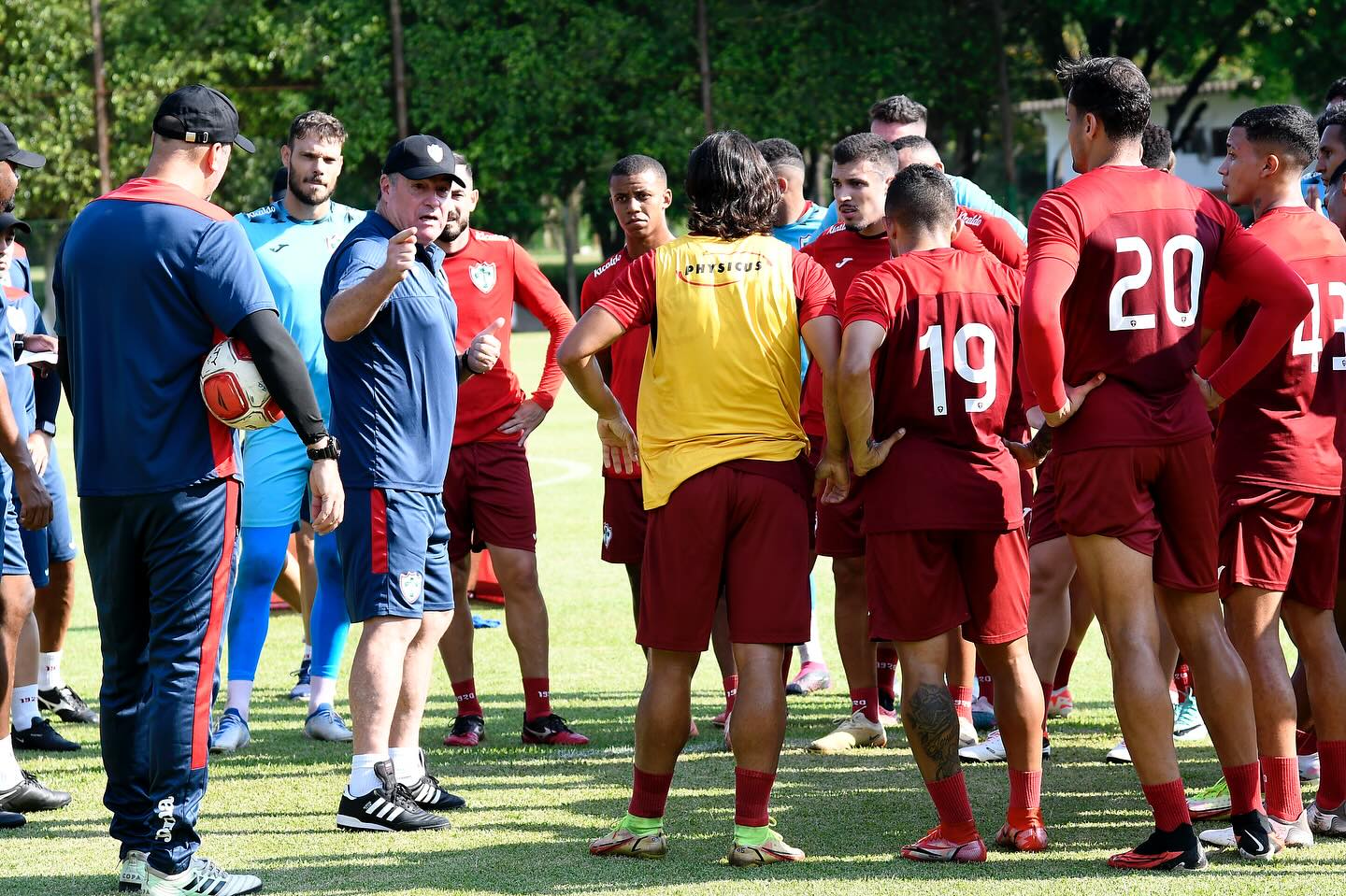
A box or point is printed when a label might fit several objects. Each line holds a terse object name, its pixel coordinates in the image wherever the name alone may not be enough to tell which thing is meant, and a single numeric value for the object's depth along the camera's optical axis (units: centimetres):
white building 9675
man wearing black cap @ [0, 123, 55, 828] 1084
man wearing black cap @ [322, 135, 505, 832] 1105
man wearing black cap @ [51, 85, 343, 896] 948
